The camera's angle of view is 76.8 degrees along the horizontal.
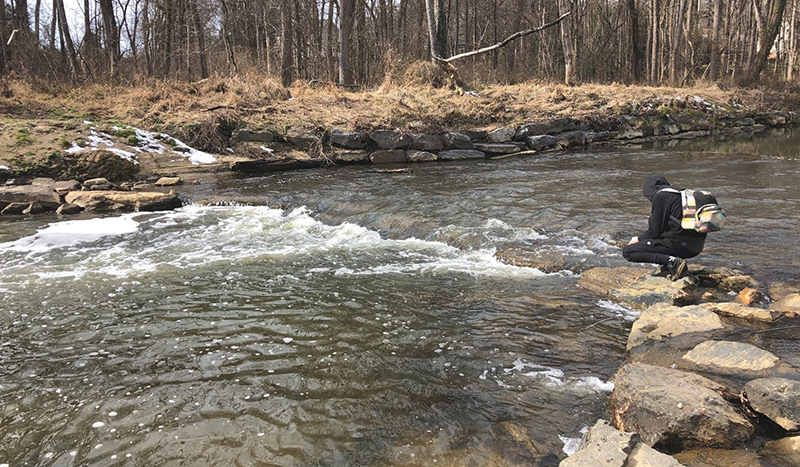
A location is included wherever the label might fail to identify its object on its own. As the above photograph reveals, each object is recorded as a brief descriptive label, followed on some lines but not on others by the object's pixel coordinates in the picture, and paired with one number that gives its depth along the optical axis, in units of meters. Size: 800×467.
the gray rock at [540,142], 17.11
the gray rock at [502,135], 16.95
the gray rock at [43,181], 11.24
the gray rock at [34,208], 10.16
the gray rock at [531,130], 17.22
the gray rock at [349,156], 15.30
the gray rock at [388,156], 15.62
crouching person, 5.34
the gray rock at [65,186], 11.10
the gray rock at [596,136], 18.27
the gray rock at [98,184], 11.70
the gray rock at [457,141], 16.50
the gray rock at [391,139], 15.83
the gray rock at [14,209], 10.08
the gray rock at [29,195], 10.23
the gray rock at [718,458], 2.72
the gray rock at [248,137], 15.30
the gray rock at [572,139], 17.53
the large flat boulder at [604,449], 2.57
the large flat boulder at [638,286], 5.14
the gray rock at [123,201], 10.49
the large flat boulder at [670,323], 4.21
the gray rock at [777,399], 2.87
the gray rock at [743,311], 4.44
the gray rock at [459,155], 16.05
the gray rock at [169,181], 12.51
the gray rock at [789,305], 4.54
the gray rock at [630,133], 19.09
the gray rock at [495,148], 16.61
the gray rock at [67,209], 10.14
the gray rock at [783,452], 2.64
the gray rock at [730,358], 3.54
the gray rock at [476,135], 16.81
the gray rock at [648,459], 2.53
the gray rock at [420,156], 15.80
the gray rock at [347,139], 15.67
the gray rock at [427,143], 16.09
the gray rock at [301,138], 15.54
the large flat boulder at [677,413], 2.90
